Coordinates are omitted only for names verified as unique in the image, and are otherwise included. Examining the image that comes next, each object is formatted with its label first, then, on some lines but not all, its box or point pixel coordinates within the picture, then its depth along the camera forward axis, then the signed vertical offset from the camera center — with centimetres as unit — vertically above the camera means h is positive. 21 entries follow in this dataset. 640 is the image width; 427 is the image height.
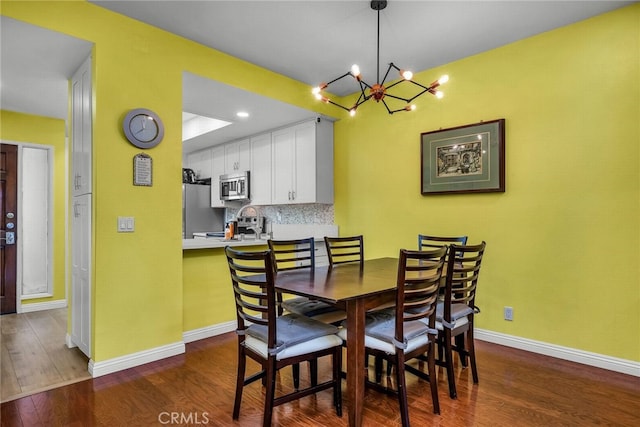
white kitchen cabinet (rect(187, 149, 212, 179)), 607 +93
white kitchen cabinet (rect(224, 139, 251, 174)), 523 +90
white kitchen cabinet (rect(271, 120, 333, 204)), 434 +65
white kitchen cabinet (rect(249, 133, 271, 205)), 490 +64
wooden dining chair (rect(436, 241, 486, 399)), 216 -64
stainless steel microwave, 518 +44
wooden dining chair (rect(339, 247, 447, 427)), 186 -65
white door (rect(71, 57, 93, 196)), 271 +68
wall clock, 270 +68
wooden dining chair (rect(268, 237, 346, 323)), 243 -65
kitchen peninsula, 324 -70
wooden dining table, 182 -43
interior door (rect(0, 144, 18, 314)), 424 -10
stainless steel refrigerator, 570 +5
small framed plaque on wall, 275 +36
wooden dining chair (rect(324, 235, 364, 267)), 297 -27
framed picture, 318 +52
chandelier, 222 +85
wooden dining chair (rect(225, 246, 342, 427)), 181 -68
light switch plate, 267 -6
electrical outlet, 313 -87
